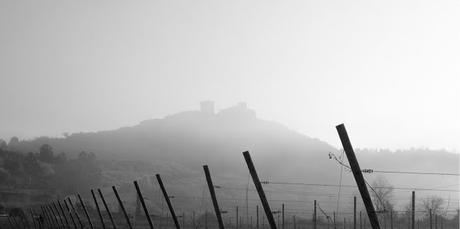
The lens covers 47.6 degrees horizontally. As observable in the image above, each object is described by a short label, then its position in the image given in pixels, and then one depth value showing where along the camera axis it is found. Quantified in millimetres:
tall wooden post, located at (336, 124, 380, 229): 8648
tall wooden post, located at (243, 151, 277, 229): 12086
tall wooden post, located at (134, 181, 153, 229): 20156
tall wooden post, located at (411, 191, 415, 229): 25494
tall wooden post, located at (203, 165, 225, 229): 15203
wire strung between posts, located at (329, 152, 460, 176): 11152
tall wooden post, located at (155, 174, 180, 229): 18056
